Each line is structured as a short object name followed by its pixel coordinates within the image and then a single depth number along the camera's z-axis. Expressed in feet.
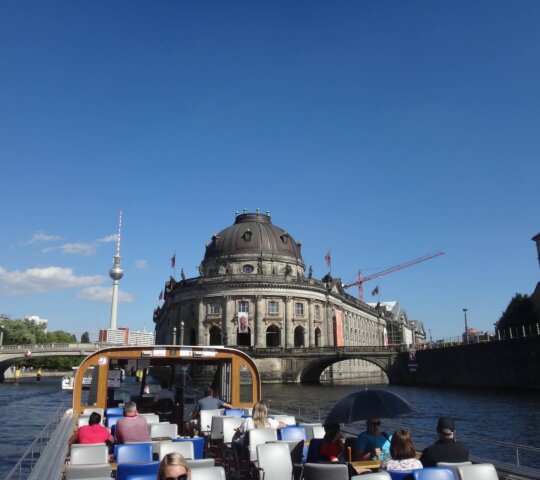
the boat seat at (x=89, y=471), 20.97
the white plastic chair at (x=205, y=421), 42.64
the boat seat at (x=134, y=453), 25.09
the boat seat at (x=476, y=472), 19.53
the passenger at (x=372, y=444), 25.49
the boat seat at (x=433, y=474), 18.76
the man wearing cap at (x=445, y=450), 21.76
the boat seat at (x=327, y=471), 20.59
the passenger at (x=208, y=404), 46.37
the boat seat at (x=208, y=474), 17.93
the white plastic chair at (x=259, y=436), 29.53
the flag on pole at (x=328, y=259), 307.44
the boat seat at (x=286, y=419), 40.69
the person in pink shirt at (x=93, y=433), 30.25
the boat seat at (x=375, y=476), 17.53
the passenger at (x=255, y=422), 31.50
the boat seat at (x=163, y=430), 34.81
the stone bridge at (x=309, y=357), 218.18
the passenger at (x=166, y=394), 71.21
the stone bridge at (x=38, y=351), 245.04
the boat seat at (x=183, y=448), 24.64
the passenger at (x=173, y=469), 10.53
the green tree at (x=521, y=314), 216.54
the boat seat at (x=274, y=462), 24.99
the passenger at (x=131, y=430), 30.53
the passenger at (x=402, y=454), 20.68
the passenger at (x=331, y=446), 24.80
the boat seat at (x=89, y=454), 24.36
